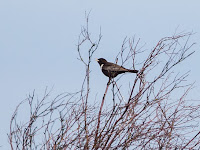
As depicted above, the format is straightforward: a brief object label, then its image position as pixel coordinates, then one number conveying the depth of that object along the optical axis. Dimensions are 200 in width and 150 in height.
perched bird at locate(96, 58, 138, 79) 15.45
